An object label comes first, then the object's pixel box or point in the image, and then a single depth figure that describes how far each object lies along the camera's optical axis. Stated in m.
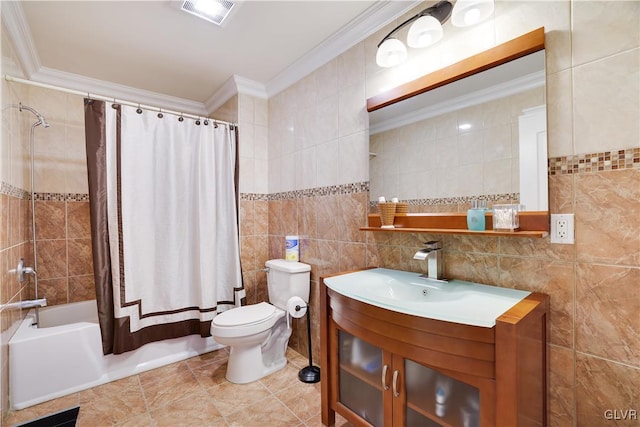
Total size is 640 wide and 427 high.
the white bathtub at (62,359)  1.75
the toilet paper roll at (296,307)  2.11
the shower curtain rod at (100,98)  1.78
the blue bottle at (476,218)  1.25
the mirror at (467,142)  1.20
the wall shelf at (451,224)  1.14
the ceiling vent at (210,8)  1.67
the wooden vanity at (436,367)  0.92
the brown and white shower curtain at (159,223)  1.98
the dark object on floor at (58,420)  1.62
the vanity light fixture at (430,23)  1.27
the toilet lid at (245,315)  1.96
